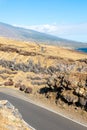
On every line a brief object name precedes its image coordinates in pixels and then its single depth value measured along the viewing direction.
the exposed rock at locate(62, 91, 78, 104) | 28.44
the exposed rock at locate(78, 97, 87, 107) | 27.23
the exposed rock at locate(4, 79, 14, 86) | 41.29
